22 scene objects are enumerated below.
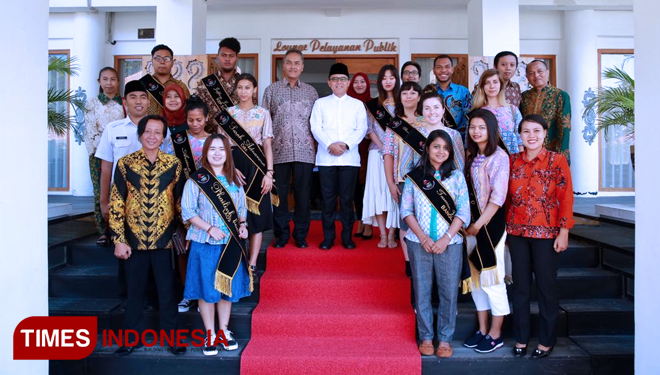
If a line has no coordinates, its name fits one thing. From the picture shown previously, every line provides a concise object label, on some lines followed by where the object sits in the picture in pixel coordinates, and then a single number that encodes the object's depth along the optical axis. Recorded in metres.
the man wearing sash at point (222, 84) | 3.98
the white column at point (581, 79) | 7.27
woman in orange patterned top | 2.75
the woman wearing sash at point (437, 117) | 3.12
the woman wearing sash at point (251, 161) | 3.33
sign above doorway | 7.48
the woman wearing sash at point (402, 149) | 3.33
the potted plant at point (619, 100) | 4.86
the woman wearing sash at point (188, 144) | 3.22
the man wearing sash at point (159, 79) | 3.93
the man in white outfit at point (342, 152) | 3.78
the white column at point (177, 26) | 5.88
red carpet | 2.82
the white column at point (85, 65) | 7.43
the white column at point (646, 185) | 2.37
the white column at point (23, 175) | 2.23
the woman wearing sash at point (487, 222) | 2.84
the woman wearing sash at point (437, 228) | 2.83
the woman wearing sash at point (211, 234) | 2.83
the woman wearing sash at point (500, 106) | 3.22
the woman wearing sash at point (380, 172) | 3.75
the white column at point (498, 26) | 6.00
